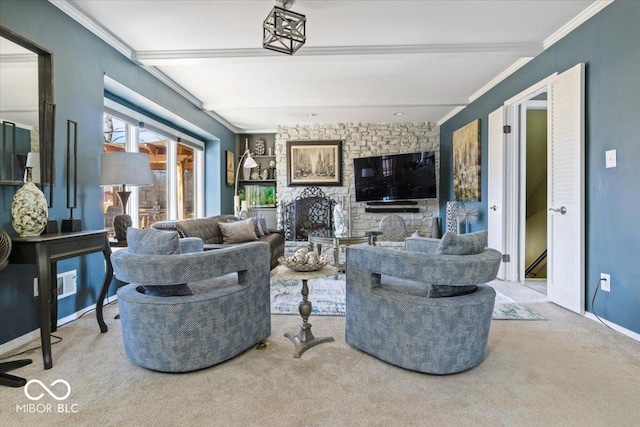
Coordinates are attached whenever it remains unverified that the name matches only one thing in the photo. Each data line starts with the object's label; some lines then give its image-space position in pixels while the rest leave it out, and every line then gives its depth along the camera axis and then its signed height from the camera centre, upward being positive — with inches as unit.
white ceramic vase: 79.1 +0.8
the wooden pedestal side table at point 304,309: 82.1 -25.2
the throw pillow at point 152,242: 73.5 -6.4
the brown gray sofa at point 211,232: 133.8 -8.3
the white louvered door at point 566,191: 111.4 +6.8
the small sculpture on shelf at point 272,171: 282.5 +34.5
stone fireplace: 257.6 +51.0
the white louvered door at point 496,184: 161.9 +13.4
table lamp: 110.7 +14.2
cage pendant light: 84.6 +47.4
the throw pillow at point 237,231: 158.4 -9.3
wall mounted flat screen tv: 241.3 +25.3
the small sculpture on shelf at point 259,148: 284.4 +54.1
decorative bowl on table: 83.5 -12.5
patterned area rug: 113.3 -33.5
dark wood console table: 74.9 -9.5
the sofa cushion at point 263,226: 190.1 -8.0
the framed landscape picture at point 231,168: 266.1 +35.6
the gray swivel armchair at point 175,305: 70.9 -20.1
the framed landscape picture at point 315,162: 258.2 +38.2
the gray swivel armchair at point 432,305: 70.5 -20.5
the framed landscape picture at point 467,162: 187.3 +29.4
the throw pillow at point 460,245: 73.6 -7.4
